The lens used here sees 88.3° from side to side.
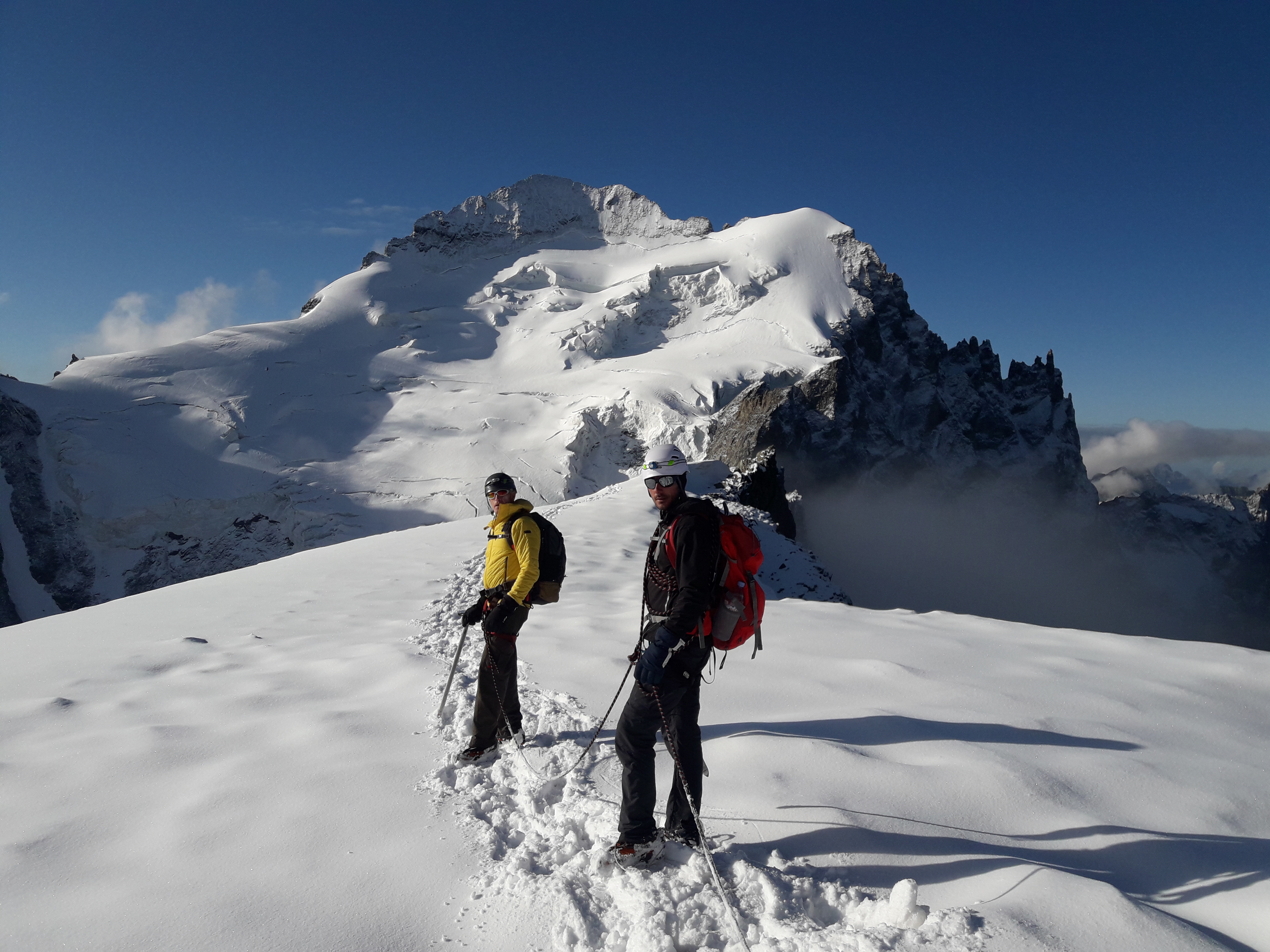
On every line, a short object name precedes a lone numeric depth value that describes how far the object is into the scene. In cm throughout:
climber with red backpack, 315
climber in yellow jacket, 445
